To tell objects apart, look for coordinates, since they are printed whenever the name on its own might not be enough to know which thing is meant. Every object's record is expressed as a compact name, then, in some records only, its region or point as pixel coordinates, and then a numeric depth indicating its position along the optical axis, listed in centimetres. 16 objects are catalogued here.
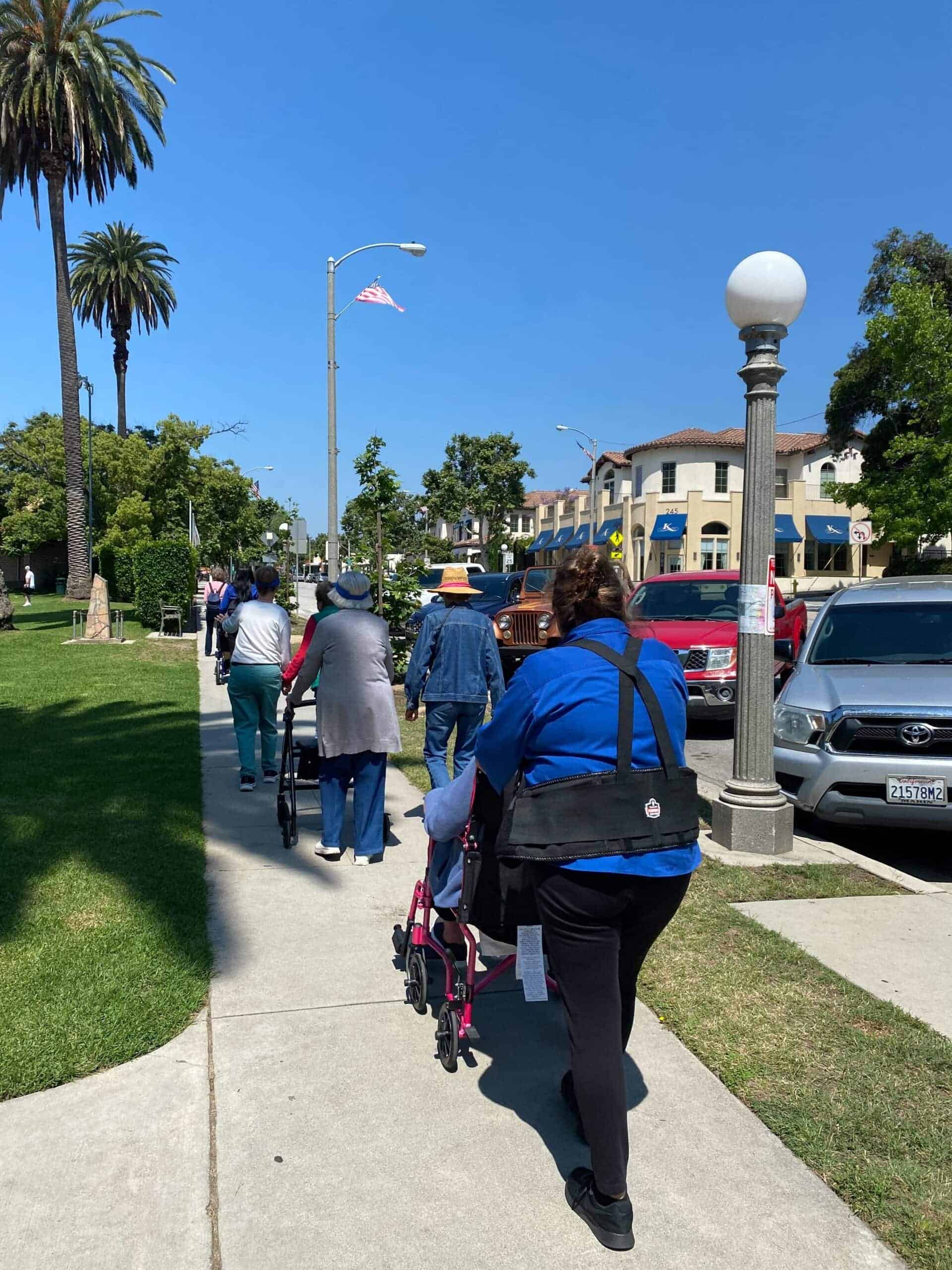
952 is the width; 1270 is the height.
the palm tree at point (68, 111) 2805
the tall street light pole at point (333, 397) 2036
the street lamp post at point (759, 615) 625
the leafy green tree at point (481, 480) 6912
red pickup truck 1059
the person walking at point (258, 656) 736
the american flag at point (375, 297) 2006
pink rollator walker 347
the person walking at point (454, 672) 661
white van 2569
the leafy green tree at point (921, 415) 2542
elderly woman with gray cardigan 558
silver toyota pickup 608
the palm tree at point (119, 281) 4662
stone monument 2166
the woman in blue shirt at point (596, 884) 256
